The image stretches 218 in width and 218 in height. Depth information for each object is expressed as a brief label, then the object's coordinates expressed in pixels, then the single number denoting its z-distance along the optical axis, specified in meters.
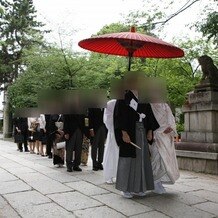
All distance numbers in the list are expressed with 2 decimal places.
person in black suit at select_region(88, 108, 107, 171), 8.09
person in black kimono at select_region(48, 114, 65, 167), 8.61
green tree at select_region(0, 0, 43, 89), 29.12
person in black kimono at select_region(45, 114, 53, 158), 11.31
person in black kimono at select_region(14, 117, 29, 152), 13.60
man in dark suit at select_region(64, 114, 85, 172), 7.88
